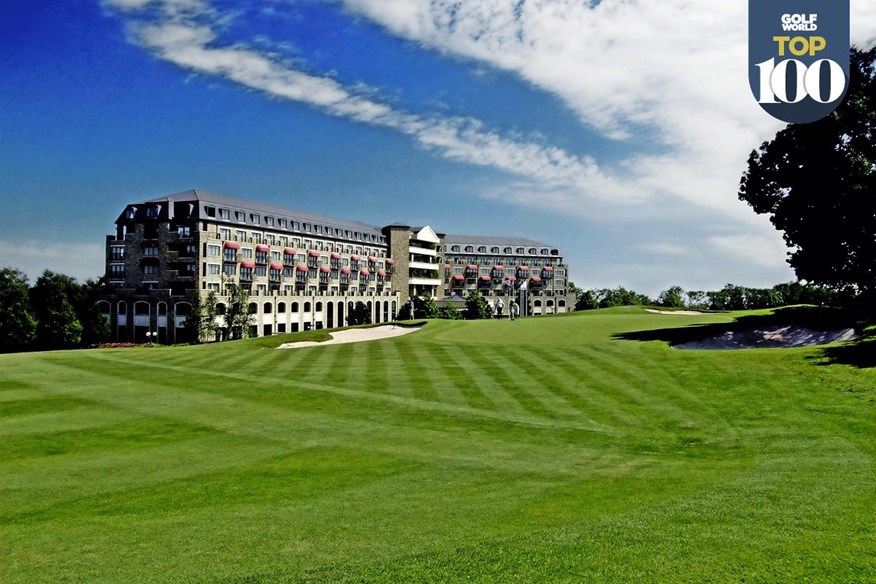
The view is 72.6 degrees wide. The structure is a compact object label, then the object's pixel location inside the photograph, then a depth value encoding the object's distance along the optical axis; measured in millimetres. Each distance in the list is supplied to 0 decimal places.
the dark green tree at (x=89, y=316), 113438
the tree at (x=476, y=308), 165250
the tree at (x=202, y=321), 104625
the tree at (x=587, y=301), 191750
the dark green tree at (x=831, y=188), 44781
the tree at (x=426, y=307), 155750
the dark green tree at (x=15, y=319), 105750
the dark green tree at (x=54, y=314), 108250
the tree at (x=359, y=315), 148375
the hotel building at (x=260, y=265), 112375
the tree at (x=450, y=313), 155750
